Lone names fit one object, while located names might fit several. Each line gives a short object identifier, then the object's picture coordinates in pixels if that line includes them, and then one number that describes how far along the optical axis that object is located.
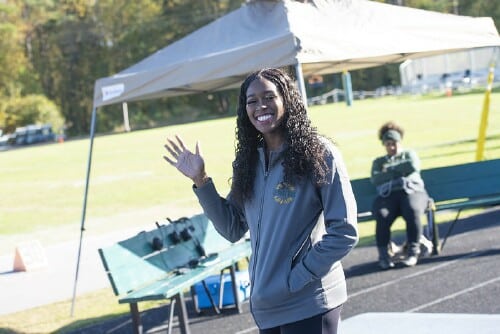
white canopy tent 6.87
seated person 8.17
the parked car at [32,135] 60.59
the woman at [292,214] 3.12
